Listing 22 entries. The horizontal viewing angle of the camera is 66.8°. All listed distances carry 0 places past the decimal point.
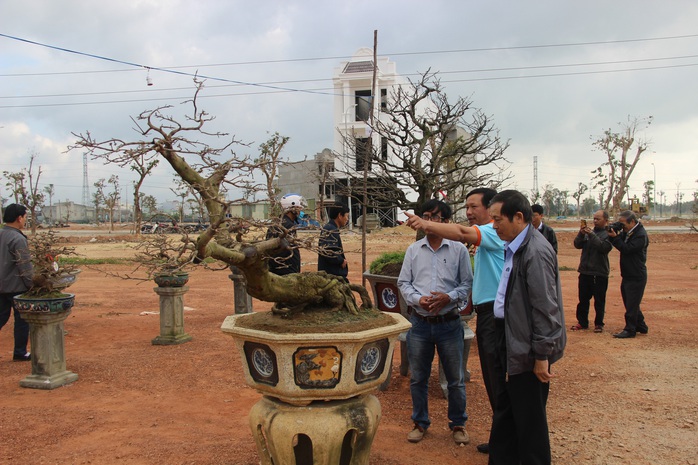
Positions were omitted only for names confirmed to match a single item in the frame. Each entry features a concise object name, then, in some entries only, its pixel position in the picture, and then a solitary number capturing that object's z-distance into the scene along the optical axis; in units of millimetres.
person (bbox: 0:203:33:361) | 5609
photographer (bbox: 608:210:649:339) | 6785
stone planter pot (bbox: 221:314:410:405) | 2812
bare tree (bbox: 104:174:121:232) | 39694
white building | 29594
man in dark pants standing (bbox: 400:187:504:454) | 3408
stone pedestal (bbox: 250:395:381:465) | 2883
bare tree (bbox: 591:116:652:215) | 31031
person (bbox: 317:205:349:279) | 4965
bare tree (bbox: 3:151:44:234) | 28422
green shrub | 5825
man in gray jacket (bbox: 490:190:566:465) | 2793
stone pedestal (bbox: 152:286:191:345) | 6719
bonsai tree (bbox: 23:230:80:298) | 5387
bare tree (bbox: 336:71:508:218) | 6613
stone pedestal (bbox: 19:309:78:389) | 5121
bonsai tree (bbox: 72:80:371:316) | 2713
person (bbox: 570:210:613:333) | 7127
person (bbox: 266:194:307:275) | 4562
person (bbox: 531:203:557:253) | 6334
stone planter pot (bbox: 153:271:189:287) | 6555
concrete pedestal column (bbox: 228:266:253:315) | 7613
